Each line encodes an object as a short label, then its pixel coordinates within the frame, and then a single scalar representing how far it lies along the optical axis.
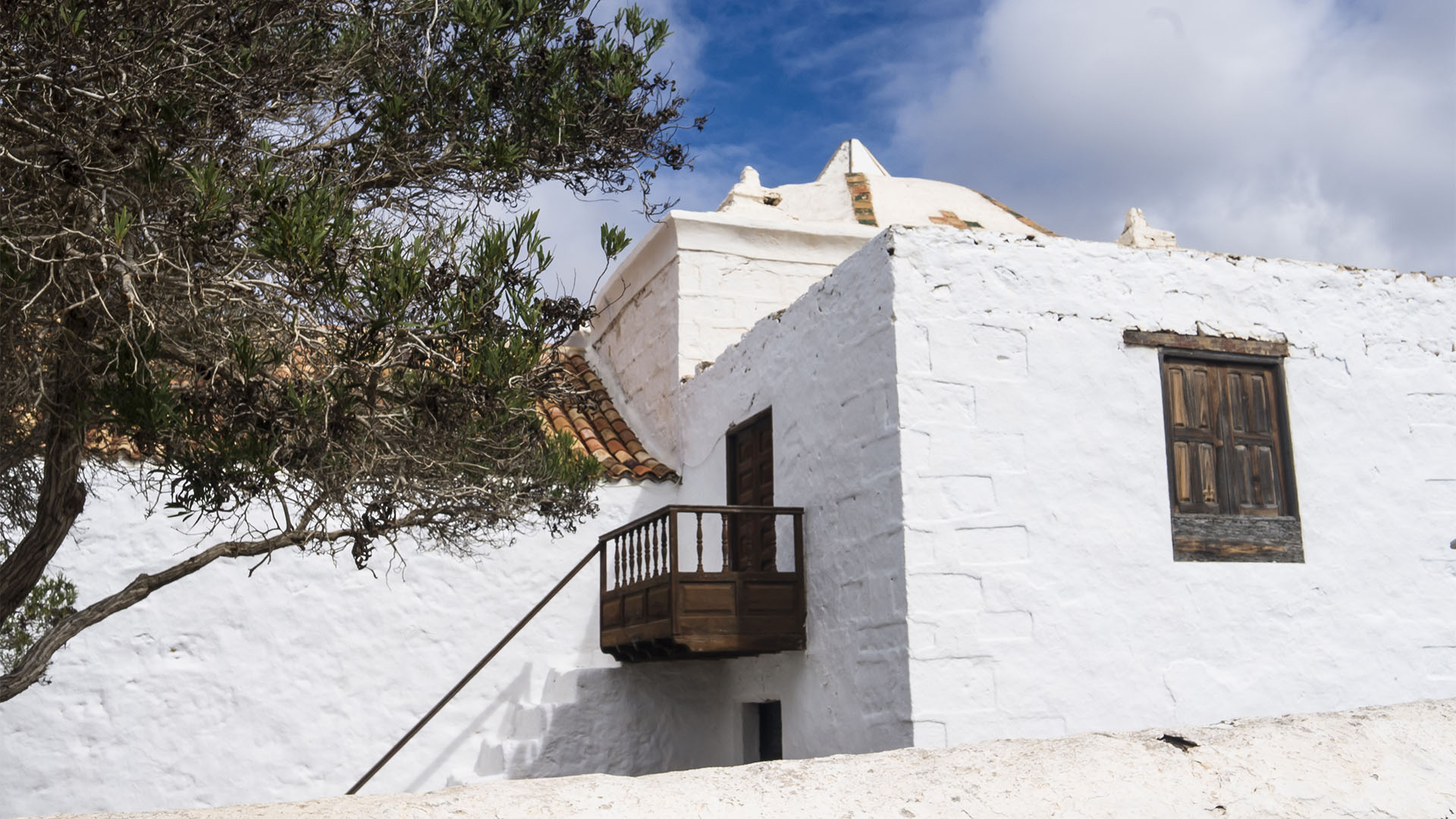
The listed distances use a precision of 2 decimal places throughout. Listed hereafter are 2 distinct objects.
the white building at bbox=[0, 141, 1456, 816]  7.21
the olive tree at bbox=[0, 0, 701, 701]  4.35
